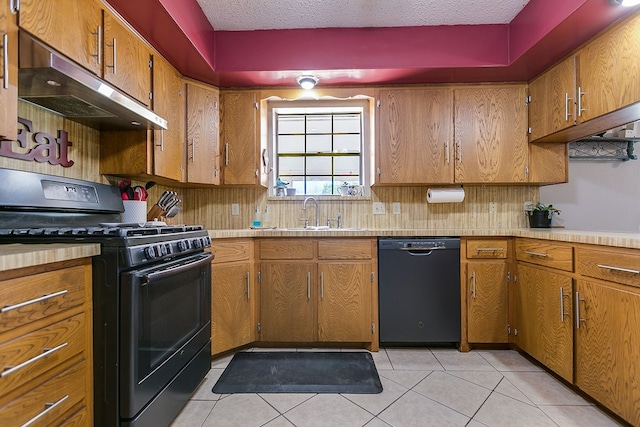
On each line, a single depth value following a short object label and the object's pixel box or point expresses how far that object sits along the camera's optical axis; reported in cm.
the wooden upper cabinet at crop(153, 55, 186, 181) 199
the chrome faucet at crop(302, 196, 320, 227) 276
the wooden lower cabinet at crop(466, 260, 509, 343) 223
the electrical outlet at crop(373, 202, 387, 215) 279
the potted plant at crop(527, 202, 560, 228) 254
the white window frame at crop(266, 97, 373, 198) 287
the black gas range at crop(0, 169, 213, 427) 114
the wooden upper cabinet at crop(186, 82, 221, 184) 235
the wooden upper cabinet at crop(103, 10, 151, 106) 155
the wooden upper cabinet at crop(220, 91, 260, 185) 255
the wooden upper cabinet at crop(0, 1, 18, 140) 105
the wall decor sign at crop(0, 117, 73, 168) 139
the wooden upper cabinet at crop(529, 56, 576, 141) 201
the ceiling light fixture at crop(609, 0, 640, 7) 148
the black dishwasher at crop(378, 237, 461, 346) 224
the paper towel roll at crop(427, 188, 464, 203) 261
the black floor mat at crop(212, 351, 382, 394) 175
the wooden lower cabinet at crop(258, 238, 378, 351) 224
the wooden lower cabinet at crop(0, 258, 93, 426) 84
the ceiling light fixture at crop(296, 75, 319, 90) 237
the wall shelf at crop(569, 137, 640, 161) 259
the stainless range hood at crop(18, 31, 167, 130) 116
